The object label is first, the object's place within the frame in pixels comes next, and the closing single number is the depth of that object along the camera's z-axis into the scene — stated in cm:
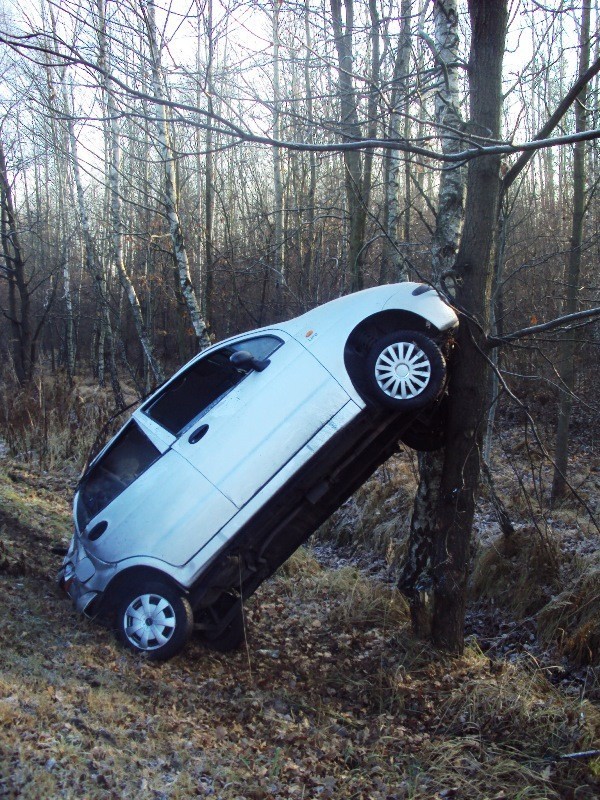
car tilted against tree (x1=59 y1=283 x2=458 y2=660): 512
